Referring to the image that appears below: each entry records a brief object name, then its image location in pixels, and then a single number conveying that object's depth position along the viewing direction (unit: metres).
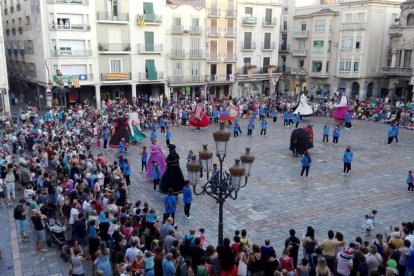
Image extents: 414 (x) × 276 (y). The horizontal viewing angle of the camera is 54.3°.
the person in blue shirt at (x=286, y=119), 31.77
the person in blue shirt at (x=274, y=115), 33.47
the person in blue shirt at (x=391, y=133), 26.00
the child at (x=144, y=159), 19.26
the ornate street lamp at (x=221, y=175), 9.33
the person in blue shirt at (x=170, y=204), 13.13
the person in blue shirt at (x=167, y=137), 24.75
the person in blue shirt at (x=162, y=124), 28.95
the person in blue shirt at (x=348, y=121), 30.72
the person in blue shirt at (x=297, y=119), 30.68
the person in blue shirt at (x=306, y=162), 18.92
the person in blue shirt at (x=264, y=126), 28.33
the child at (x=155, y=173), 17.34
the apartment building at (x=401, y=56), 41.25
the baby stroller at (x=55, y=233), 12.25
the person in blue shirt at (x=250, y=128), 28.23
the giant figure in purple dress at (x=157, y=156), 17.75
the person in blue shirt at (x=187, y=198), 13.96
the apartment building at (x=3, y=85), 34.00
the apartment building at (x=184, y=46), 42.53
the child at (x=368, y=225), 12.98
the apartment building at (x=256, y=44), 47.72
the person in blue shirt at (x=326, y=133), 25.78
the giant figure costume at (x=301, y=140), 22.58
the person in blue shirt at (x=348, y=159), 19.20
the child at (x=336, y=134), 25.41
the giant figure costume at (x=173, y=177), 15.65
